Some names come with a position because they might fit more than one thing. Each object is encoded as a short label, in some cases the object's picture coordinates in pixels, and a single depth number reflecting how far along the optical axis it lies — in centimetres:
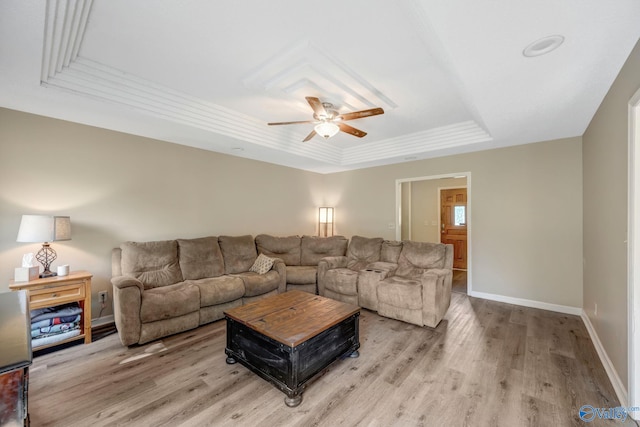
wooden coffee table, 193
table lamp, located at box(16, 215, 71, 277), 248
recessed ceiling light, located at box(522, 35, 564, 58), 169
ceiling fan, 254
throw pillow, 395
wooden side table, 246
